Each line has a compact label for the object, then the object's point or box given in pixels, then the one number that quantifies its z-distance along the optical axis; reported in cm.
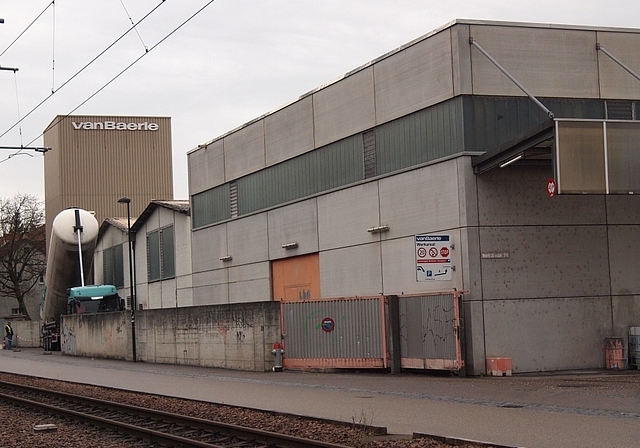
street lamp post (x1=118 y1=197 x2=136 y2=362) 3781
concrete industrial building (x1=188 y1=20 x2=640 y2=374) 2356
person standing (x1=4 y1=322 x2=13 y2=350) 5578
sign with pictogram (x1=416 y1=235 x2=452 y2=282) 2316
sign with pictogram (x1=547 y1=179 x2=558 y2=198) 2153
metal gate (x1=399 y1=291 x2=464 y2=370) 2331
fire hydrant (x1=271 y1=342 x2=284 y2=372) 2766
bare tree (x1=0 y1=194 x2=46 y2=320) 7323
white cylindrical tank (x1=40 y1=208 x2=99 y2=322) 5141
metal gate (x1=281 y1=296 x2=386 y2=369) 2541
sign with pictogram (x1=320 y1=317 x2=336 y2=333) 2657
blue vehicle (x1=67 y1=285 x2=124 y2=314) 4794
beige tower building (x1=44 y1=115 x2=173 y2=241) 6700
